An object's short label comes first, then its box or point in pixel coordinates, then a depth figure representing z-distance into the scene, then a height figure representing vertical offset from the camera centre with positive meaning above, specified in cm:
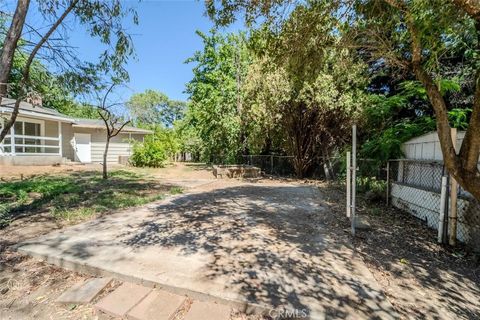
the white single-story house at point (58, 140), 1275 +71
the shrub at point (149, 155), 1616 -13
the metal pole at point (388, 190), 663 -91
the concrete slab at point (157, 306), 217 -137
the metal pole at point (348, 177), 442 -38
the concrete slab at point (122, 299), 226 -137
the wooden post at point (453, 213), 367 -82
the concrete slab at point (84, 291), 241 -137
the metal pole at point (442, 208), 379 -78
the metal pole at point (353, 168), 402 -22
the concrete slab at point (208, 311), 216 -137
